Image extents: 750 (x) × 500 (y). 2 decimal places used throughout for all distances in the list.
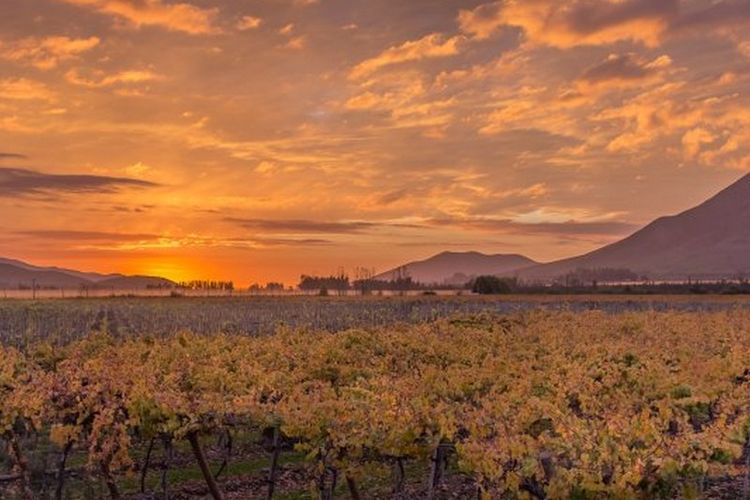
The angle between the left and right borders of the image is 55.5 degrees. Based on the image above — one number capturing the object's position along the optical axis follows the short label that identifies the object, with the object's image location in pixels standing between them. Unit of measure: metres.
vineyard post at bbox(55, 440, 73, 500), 13.71
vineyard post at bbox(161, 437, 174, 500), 14.59
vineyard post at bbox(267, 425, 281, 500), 13.37
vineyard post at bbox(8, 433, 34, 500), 13.28
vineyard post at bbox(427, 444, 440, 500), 11.54
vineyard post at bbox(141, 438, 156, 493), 15.38
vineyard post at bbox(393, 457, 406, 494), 13.96
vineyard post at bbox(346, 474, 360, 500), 11.73
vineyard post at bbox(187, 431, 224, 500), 13.19
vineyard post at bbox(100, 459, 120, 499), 13.34
